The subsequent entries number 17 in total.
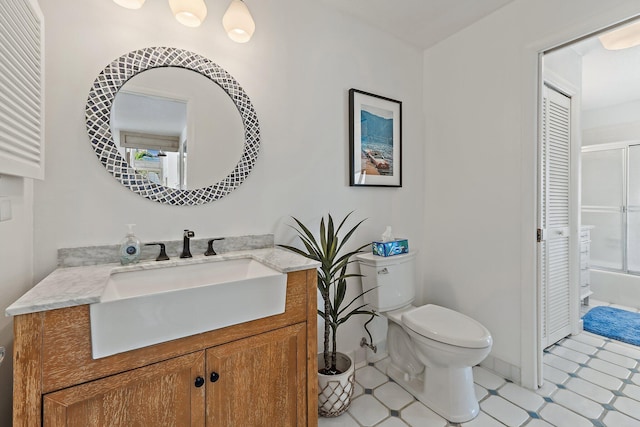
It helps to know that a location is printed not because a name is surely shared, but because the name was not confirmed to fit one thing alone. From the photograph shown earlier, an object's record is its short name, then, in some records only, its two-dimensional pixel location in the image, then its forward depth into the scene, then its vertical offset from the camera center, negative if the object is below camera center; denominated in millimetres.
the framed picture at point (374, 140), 1960 +500
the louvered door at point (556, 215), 2105 -40
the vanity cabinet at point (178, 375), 772 -528
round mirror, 1263 +409
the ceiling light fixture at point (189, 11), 1269 +887
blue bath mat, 2371 -1025
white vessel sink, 820 -308
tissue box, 1865 -246
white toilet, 1491 -707
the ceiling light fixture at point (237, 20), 1378 +916
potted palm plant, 1500 -828
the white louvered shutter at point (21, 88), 812 +391
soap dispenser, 1216 -163
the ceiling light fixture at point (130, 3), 1182 +855
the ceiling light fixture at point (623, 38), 1805 +1111
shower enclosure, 3375 +68
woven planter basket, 1495 -952
